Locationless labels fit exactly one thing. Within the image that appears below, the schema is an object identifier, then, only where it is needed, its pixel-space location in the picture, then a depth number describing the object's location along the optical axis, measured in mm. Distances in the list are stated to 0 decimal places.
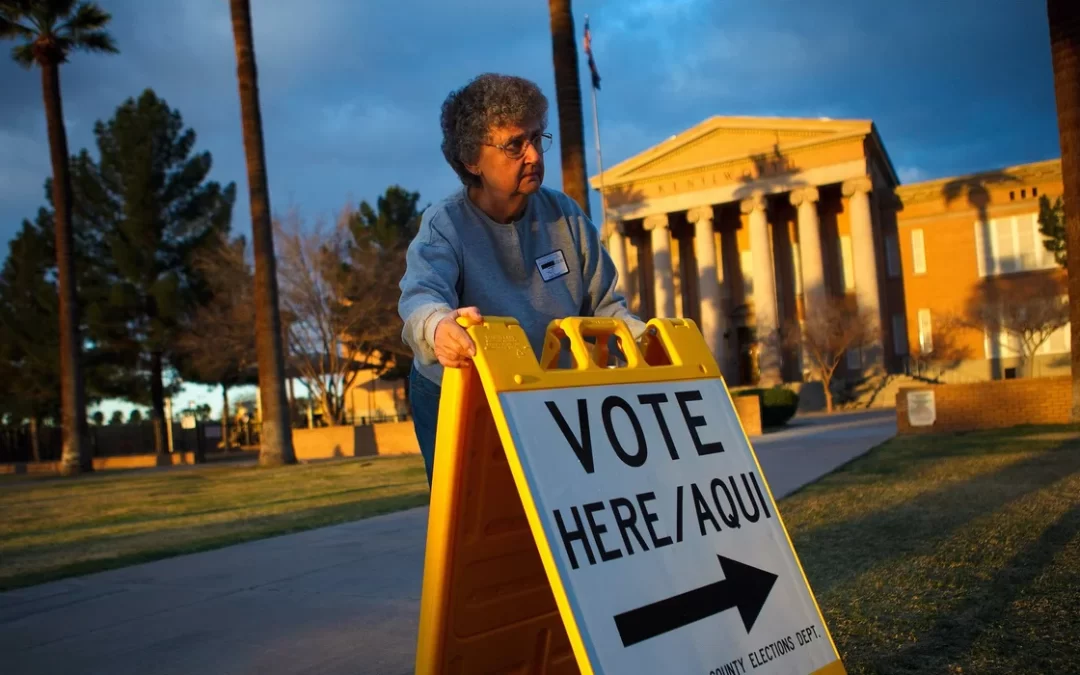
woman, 2549
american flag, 31280
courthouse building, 42438
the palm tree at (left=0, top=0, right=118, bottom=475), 23125
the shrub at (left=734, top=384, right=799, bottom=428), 22078
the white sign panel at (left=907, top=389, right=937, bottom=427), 15406
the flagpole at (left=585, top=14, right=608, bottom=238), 33016
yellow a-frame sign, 1837
